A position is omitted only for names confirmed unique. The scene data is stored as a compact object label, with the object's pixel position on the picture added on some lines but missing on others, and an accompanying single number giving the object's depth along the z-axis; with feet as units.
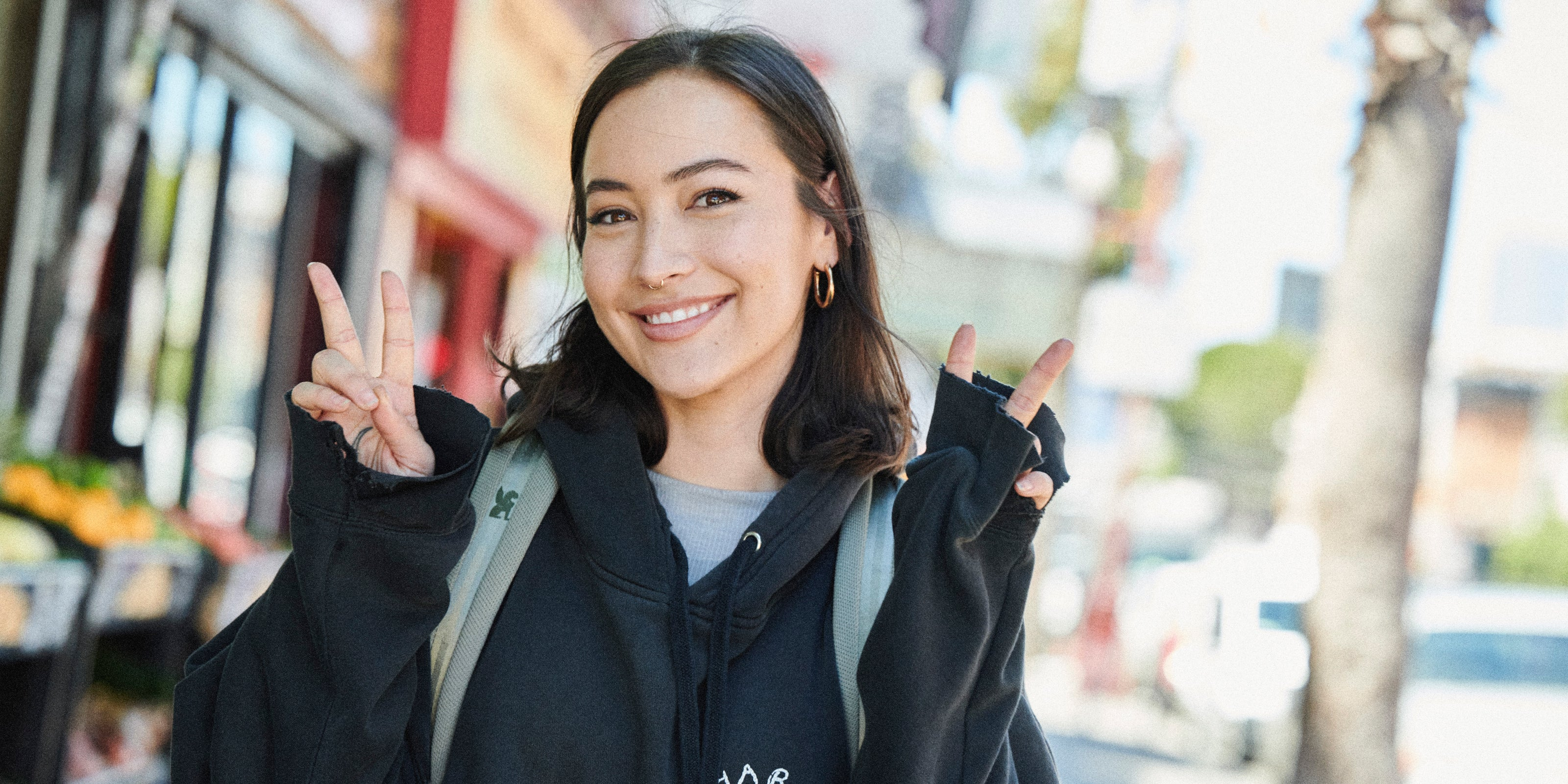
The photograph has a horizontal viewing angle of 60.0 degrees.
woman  5.07
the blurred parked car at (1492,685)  34.12
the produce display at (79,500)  12.34
